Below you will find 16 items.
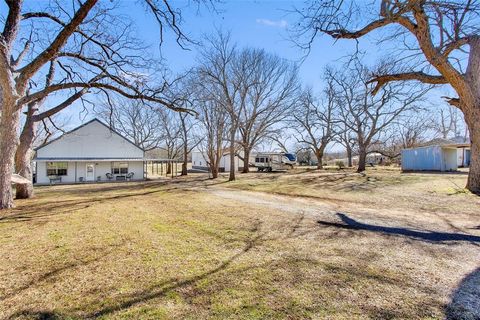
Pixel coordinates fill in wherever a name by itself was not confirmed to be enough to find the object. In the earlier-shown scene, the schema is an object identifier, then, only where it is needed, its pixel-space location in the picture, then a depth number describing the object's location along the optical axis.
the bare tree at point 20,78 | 7.67
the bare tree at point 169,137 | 37.31
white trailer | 35.44
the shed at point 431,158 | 23.75
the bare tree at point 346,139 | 36.16
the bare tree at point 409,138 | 45.97
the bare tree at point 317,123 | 35.33
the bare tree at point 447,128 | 50.66
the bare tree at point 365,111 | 27.06
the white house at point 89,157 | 25.16
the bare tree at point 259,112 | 27.19
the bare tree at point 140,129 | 40.34
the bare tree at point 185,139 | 30.91
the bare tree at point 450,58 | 9.79
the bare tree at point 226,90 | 22.70
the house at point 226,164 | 41.87
